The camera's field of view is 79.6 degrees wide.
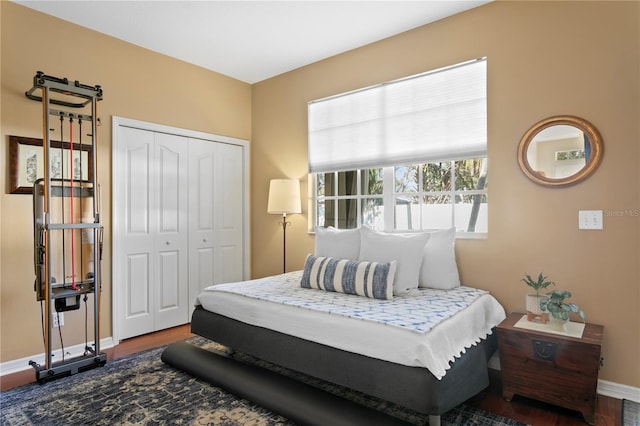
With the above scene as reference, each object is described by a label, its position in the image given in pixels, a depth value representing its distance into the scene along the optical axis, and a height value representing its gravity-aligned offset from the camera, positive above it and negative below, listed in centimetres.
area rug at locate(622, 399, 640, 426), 210 -116
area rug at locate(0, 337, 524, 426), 213 -114
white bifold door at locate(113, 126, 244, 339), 358 -10
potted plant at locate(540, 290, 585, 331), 222 -57
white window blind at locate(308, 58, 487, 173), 298 +80
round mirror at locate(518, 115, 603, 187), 246 +40
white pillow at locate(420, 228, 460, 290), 283 -39
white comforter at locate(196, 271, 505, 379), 190 -62
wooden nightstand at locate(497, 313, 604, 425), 207 -88
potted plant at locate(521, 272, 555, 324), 236 -58
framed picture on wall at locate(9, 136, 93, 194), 290 +42
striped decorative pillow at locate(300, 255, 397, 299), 261 -46
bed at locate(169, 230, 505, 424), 188 -64
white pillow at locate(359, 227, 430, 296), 272 -31
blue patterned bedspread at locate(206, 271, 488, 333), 208 -58
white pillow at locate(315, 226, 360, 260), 318 -27
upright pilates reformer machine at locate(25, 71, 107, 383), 269 -3
